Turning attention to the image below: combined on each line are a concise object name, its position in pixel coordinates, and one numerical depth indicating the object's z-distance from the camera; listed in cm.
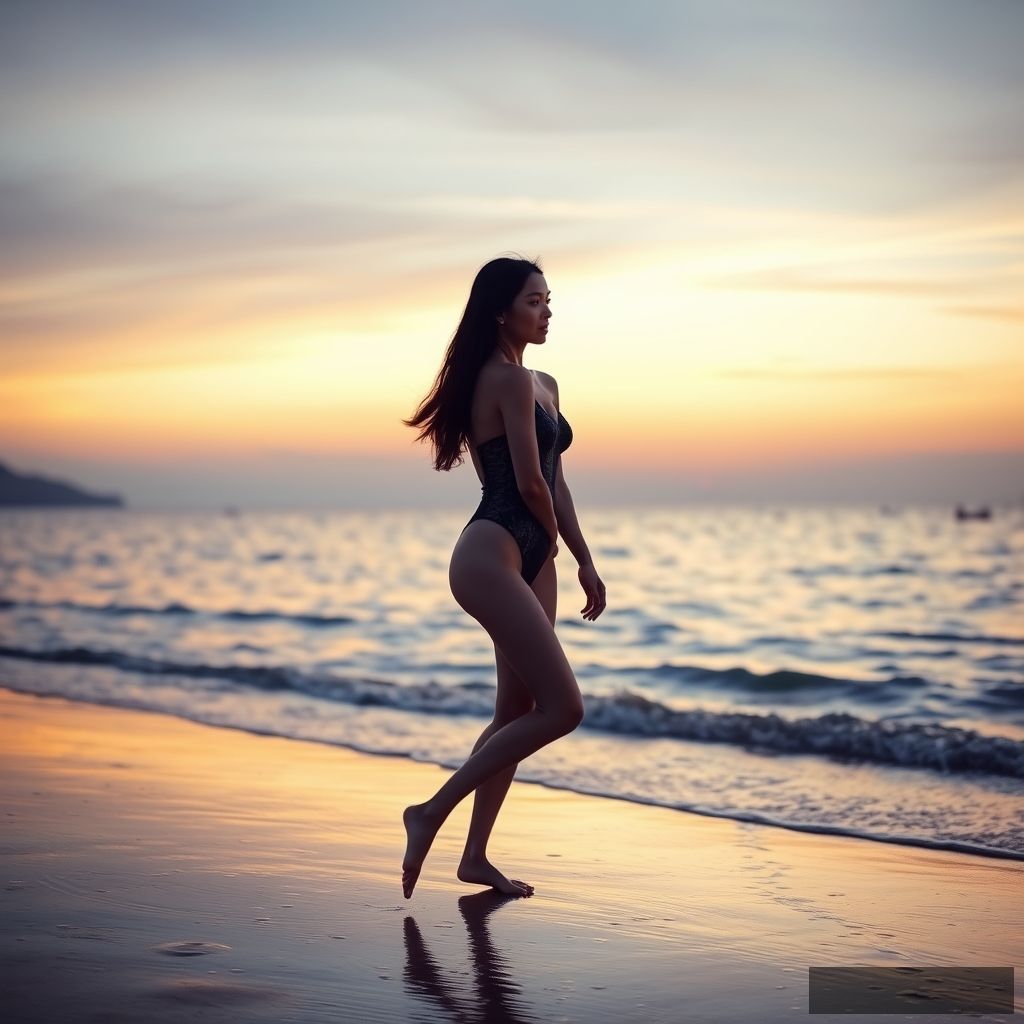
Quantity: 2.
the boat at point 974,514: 8675
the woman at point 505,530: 392
